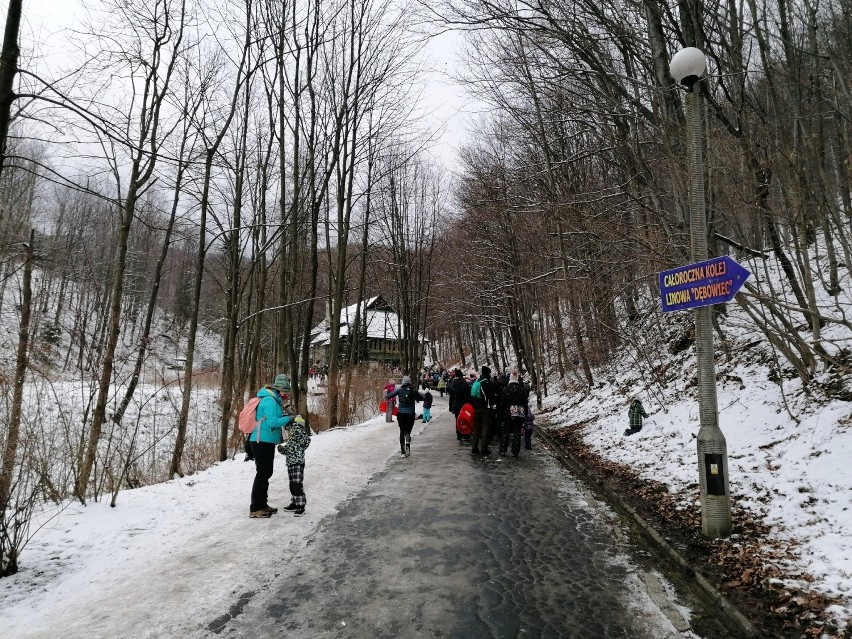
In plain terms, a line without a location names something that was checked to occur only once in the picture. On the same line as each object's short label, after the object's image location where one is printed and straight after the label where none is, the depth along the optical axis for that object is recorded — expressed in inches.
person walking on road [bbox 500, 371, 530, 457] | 428.5
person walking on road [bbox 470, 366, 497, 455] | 437.1
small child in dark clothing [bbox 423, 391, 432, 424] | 750.5
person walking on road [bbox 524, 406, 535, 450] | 476.0
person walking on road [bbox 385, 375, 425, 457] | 435.5
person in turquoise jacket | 249.1
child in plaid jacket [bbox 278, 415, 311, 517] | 257.6
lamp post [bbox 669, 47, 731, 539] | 199.8
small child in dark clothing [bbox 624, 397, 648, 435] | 423.2
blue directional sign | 189.0
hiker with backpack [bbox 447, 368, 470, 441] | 515.8
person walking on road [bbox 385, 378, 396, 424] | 730.2
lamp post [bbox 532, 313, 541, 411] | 888.9
